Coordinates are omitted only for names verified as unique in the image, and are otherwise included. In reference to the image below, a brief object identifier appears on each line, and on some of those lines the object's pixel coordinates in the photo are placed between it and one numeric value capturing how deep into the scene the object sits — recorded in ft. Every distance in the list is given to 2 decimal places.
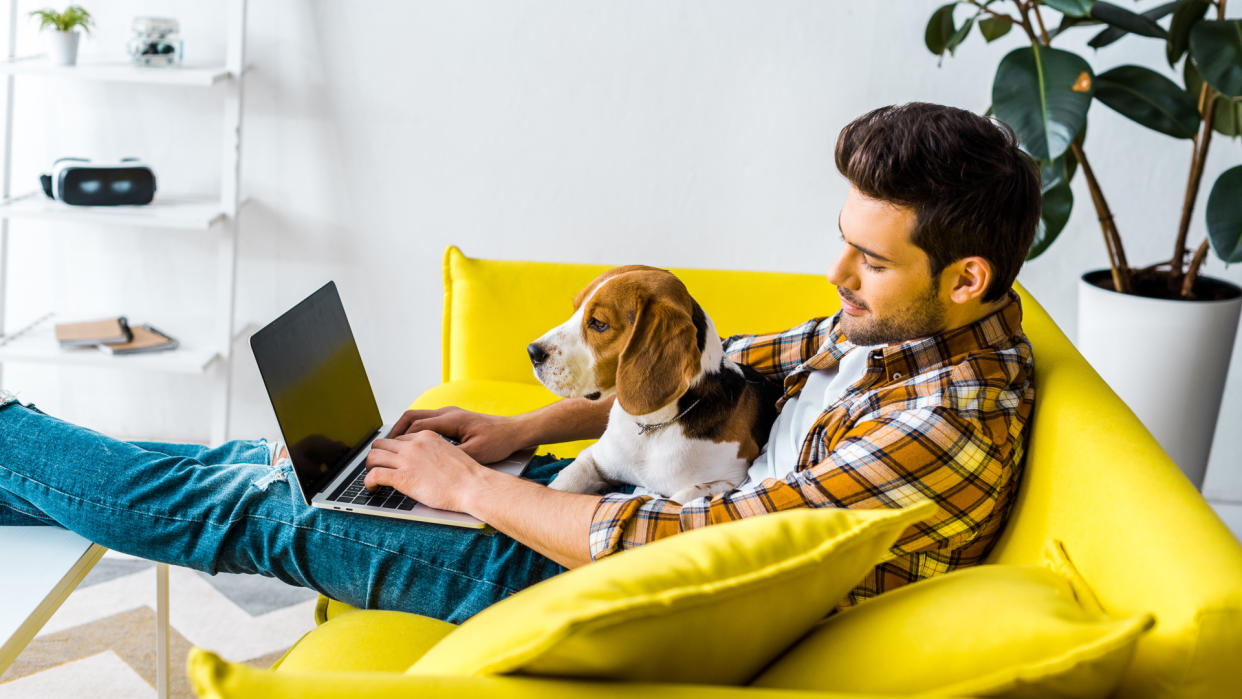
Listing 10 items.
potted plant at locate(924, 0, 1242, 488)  7.24
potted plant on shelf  8.61
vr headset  8.73
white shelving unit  8.57
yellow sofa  2.48
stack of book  9.15
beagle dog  4.75
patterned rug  6.39
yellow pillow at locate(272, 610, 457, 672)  4.06
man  3.92
